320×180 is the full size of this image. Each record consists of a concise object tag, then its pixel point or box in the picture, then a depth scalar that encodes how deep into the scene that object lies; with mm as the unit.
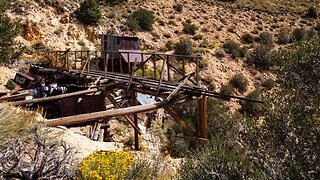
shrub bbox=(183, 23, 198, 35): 37069
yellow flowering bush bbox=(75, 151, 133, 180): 4914
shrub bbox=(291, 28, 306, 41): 35578
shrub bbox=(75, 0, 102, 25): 30812
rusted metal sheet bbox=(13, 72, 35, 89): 18938
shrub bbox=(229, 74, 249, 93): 28891
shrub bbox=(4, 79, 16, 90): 19984
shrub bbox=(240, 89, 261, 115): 25531
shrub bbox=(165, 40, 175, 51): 32994
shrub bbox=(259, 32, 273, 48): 35219
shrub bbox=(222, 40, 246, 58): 32719
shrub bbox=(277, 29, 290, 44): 35875
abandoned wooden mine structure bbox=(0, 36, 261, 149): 8379
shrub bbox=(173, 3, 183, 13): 40991
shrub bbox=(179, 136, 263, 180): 5781
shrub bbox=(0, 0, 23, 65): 17922
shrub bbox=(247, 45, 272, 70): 31375
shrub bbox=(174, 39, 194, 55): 31736
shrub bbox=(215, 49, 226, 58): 32344
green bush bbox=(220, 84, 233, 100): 27766
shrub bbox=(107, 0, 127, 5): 39500
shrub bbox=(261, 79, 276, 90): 28922
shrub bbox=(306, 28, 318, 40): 35262
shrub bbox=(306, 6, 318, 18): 42969
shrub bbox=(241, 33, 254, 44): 37262
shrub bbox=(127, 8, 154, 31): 34906
